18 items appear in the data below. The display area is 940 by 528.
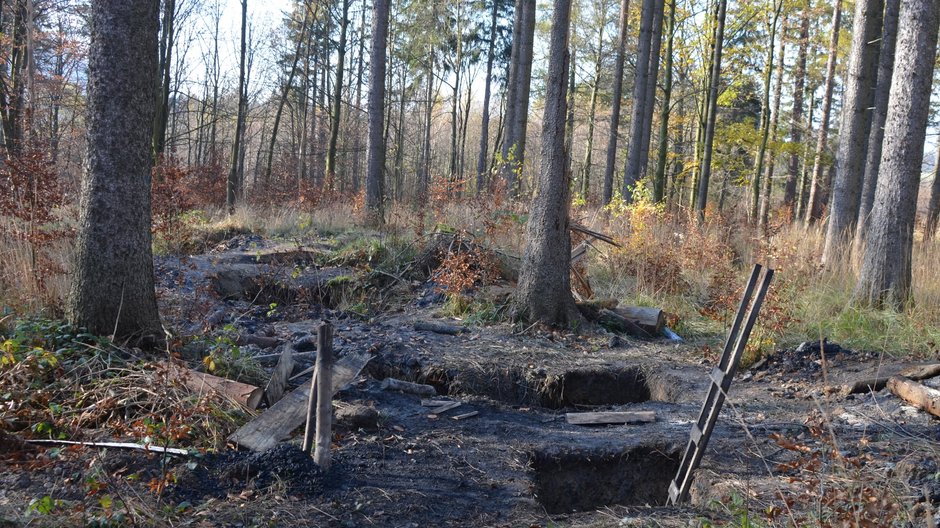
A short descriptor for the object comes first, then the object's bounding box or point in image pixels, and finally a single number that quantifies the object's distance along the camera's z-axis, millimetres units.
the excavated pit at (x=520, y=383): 5383
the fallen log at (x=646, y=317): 7020
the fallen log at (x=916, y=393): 4371
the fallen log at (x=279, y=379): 4173
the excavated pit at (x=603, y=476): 4078
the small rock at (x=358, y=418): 4043
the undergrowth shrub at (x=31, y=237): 4848
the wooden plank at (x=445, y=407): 4605
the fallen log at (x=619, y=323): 7050
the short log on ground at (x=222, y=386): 3883
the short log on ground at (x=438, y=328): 6613
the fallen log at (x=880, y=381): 4844
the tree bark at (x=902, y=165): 6461
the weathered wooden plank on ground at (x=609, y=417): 4762
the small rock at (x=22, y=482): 3070
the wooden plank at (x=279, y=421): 3562
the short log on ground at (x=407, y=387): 4938
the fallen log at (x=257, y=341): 5409
